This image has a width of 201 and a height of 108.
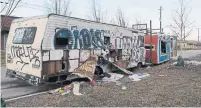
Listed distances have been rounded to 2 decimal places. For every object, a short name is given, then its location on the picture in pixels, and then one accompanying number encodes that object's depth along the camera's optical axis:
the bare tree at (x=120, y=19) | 40.22
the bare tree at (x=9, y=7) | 22.36
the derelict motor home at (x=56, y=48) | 8.76
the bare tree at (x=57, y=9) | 29.70
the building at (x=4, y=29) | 26.82
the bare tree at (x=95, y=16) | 34.62
